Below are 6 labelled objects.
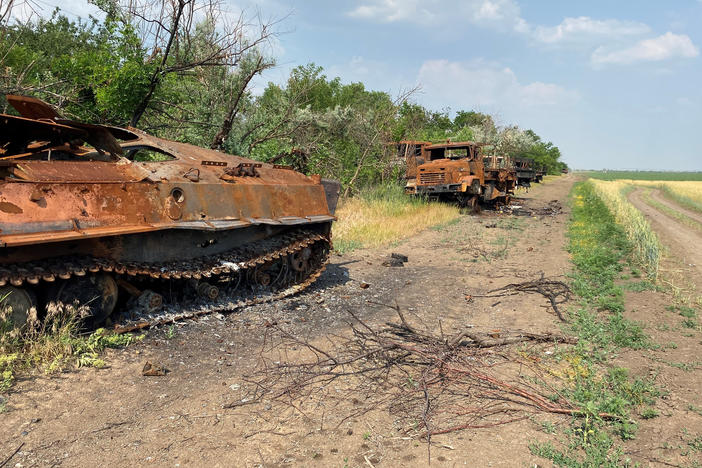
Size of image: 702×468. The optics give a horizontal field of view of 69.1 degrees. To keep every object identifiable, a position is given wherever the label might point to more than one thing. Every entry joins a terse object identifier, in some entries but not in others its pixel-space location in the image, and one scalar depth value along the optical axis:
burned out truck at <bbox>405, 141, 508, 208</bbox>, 17.86
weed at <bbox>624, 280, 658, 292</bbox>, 7.47
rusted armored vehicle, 4.56
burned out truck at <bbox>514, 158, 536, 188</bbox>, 29.02
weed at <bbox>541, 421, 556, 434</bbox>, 3.51
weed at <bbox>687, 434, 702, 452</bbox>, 3.30
